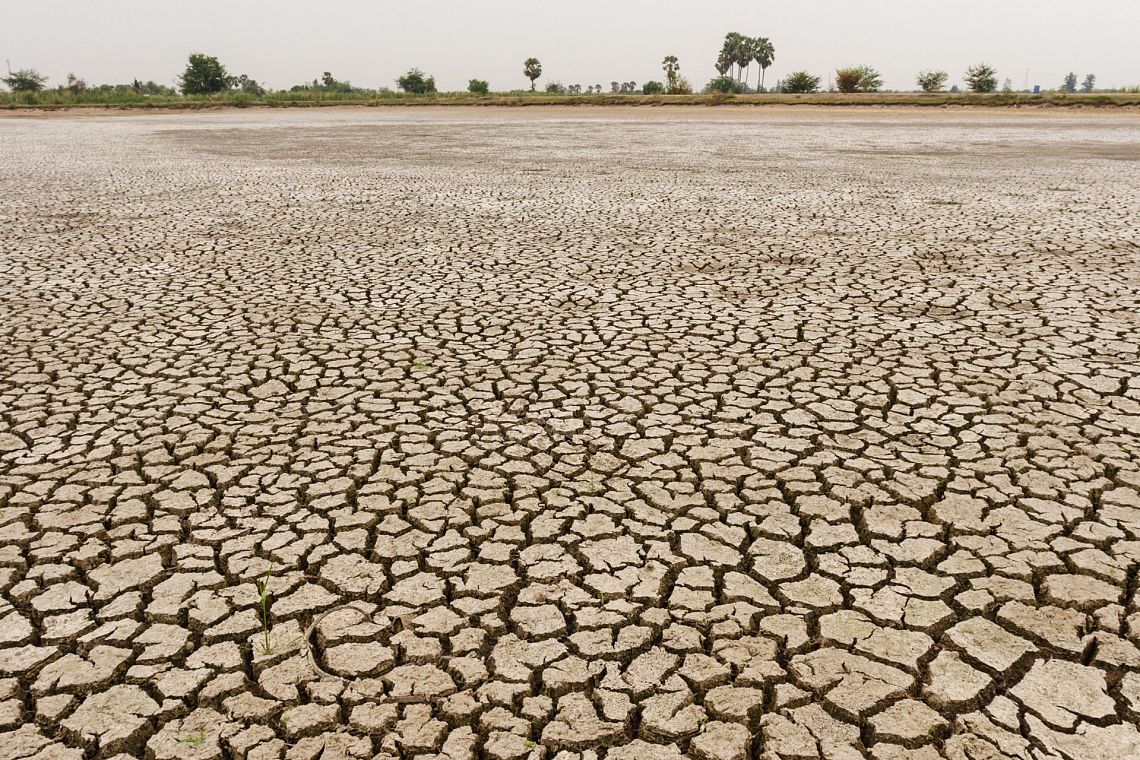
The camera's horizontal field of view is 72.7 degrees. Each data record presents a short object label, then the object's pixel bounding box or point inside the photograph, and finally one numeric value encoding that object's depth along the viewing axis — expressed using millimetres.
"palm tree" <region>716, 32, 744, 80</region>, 106062
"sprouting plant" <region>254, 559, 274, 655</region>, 2092
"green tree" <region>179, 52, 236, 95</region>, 63438
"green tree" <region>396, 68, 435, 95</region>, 72812
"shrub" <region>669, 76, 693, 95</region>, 47625
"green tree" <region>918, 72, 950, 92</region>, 48469
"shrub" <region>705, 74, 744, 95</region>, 70812
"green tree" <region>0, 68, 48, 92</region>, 61125
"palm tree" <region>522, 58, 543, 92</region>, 74812
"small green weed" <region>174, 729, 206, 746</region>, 1798
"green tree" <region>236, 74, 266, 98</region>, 73106
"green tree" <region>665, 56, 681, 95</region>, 48416
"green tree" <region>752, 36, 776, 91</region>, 104806
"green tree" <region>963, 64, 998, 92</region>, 46531
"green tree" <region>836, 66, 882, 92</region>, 42594
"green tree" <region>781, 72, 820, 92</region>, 46344
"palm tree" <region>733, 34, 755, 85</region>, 105750
